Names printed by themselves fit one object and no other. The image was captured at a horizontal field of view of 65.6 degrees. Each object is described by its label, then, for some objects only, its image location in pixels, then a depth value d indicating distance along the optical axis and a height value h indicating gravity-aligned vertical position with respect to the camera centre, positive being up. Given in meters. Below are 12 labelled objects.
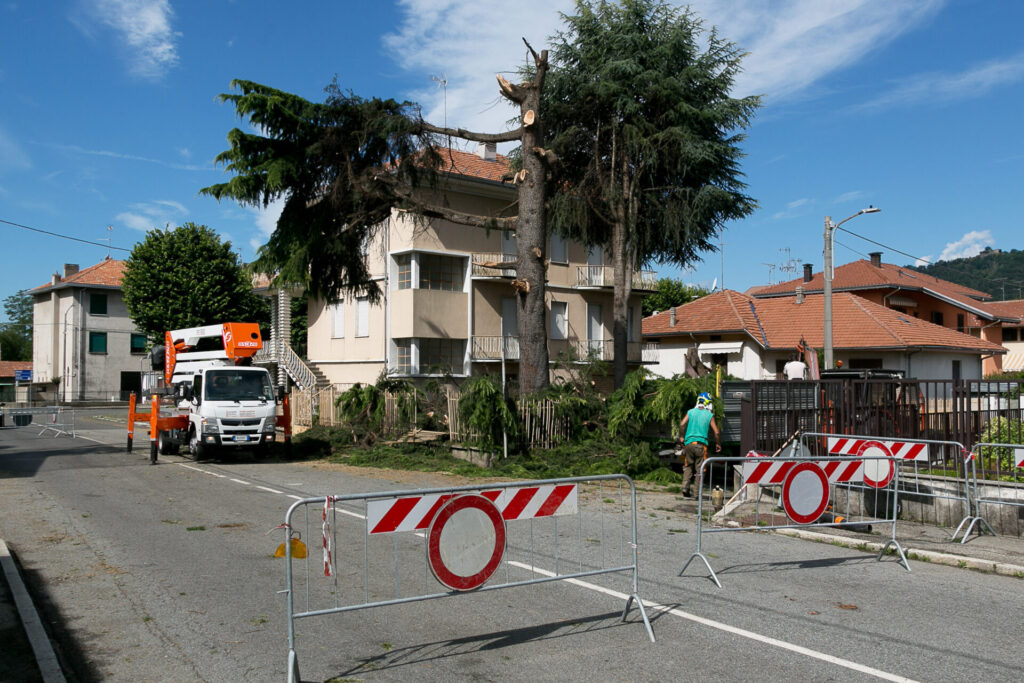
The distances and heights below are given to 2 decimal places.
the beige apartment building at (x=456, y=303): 30.75 +3.16
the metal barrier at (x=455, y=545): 5.54 -1.51
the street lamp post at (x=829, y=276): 23.06 +3.12
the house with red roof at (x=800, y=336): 36.75 +2.14
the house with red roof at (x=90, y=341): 60.56 +3.04
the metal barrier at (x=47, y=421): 28.09 -1.80
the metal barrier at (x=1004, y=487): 10.37 -1.49
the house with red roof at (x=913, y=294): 48.25 +5.39
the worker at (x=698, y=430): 13.11 -0.83
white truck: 19.64 -0.58
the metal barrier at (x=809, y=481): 7.93 -1.09
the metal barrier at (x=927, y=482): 10.52 -1.48
